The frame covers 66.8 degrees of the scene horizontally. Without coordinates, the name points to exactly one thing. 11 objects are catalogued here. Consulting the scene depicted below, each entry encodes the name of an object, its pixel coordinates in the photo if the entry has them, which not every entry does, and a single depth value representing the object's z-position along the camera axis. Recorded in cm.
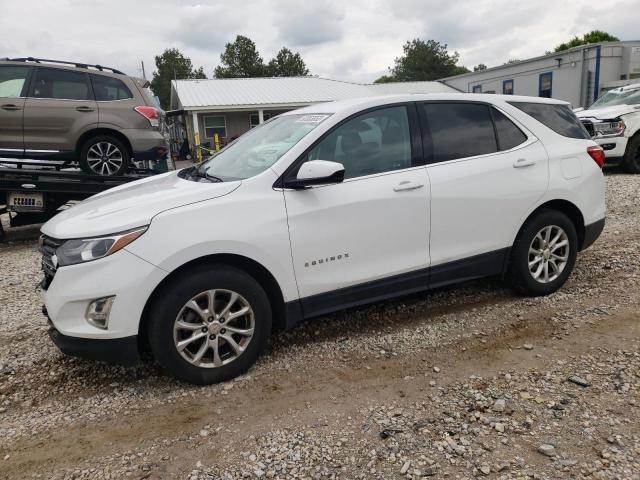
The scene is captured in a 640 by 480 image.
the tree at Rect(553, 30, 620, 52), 4212
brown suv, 681
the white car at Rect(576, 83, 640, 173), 1006
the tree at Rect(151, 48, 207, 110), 5881
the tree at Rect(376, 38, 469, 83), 6216
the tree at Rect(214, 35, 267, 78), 5916
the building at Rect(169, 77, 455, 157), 2403
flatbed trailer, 650
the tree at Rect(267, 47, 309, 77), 5991
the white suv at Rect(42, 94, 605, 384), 282
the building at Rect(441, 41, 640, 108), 2056
